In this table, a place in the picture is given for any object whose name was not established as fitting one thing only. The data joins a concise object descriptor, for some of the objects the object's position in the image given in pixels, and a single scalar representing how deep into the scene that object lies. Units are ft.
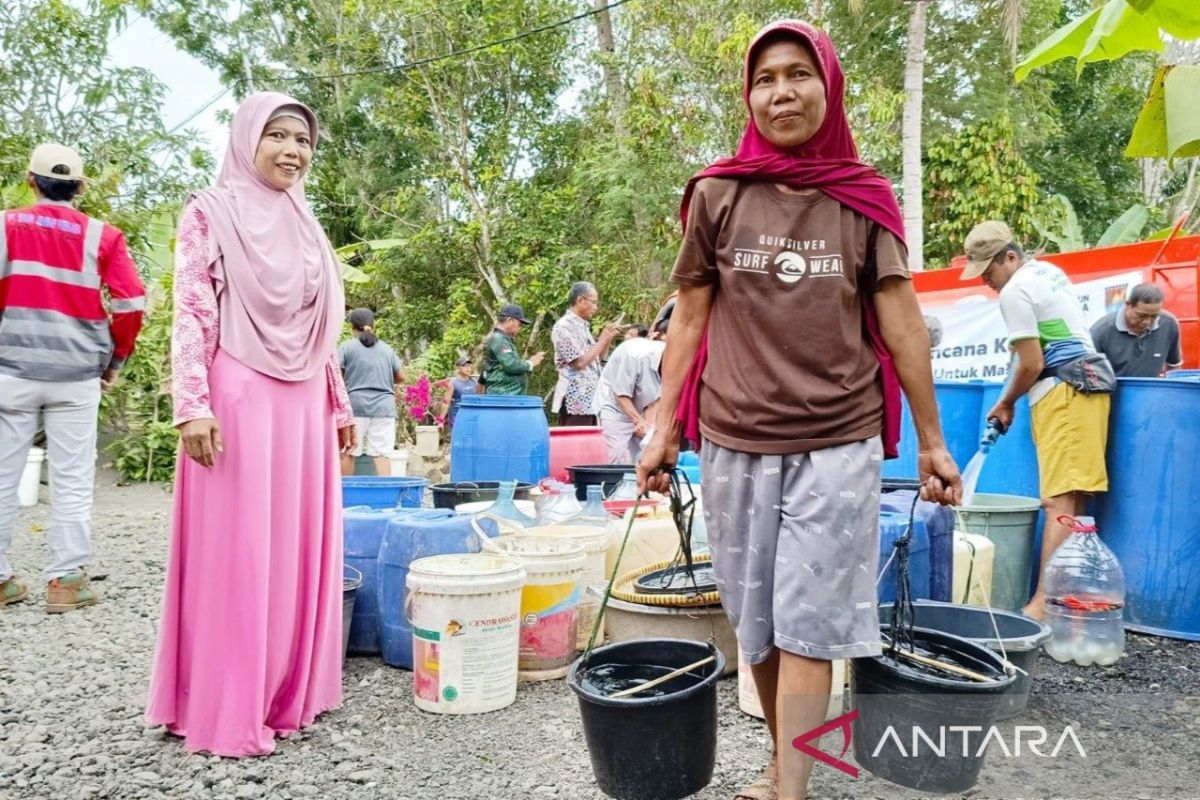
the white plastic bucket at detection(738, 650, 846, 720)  9.83
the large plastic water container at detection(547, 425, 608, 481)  22.71
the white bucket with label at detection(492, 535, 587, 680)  11.39
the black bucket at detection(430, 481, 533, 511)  16.38
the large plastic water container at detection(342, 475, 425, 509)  14.89
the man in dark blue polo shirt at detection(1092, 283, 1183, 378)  18.58
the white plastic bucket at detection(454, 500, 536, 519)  13.69
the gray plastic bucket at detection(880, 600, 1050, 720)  9.91
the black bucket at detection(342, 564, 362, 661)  11.59
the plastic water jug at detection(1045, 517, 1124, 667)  12.80
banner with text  27.58
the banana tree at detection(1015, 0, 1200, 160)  5.79
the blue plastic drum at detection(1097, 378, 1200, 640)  13.62
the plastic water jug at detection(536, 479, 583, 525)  14.10
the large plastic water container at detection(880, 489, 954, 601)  11.76
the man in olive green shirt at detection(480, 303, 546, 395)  25.81
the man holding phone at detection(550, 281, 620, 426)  24.53
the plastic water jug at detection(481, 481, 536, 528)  13.60
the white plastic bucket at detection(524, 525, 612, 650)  12.44
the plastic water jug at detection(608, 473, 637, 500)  16.06
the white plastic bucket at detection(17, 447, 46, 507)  25.23
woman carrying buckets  6.90
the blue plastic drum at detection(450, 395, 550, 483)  20.58
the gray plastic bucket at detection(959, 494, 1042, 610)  13.83
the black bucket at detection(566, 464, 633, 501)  18.56
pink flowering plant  39.29
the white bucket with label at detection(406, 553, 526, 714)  10.25
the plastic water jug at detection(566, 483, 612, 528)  13.78
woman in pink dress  9.20
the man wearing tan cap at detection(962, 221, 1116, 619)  13.84
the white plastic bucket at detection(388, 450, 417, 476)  28.68
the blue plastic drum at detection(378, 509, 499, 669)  11.72
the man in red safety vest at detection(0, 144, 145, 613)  14.20
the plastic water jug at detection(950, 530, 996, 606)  12.31
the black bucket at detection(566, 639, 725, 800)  7.51
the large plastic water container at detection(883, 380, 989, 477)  16.72
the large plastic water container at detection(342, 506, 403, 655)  12.48
